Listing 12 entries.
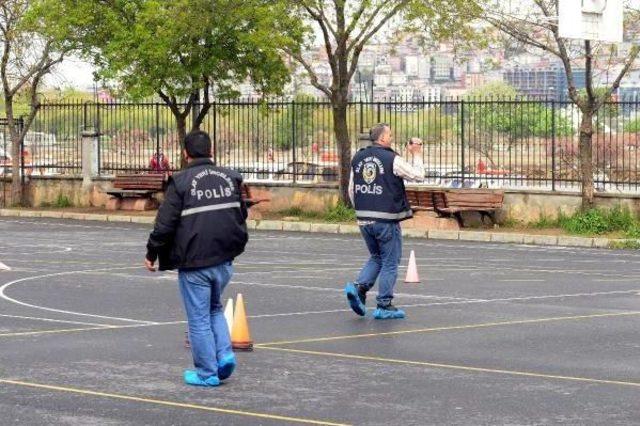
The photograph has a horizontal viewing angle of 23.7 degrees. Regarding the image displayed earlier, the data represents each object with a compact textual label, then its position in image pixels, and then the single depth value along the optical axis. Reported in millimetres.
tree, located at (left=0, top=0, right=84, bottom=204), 37812
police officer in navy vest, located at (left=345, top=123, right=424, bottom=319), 15125
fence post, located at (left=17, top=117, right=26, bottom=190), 40103
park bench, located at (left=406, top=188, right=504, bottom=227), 31484
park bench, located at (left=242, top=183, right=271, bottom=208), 33656
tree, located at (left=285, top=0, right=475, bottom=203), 33219
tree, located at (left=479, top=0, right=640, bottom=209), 30625
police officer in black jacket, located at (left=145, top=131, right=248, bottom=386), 11031
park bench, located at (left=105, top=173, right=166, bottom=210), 36875
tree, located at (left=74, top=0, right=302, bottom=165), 34594
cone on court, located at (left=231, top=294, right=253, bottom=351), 12891
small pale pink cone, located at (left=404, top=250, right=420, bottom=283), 19328
